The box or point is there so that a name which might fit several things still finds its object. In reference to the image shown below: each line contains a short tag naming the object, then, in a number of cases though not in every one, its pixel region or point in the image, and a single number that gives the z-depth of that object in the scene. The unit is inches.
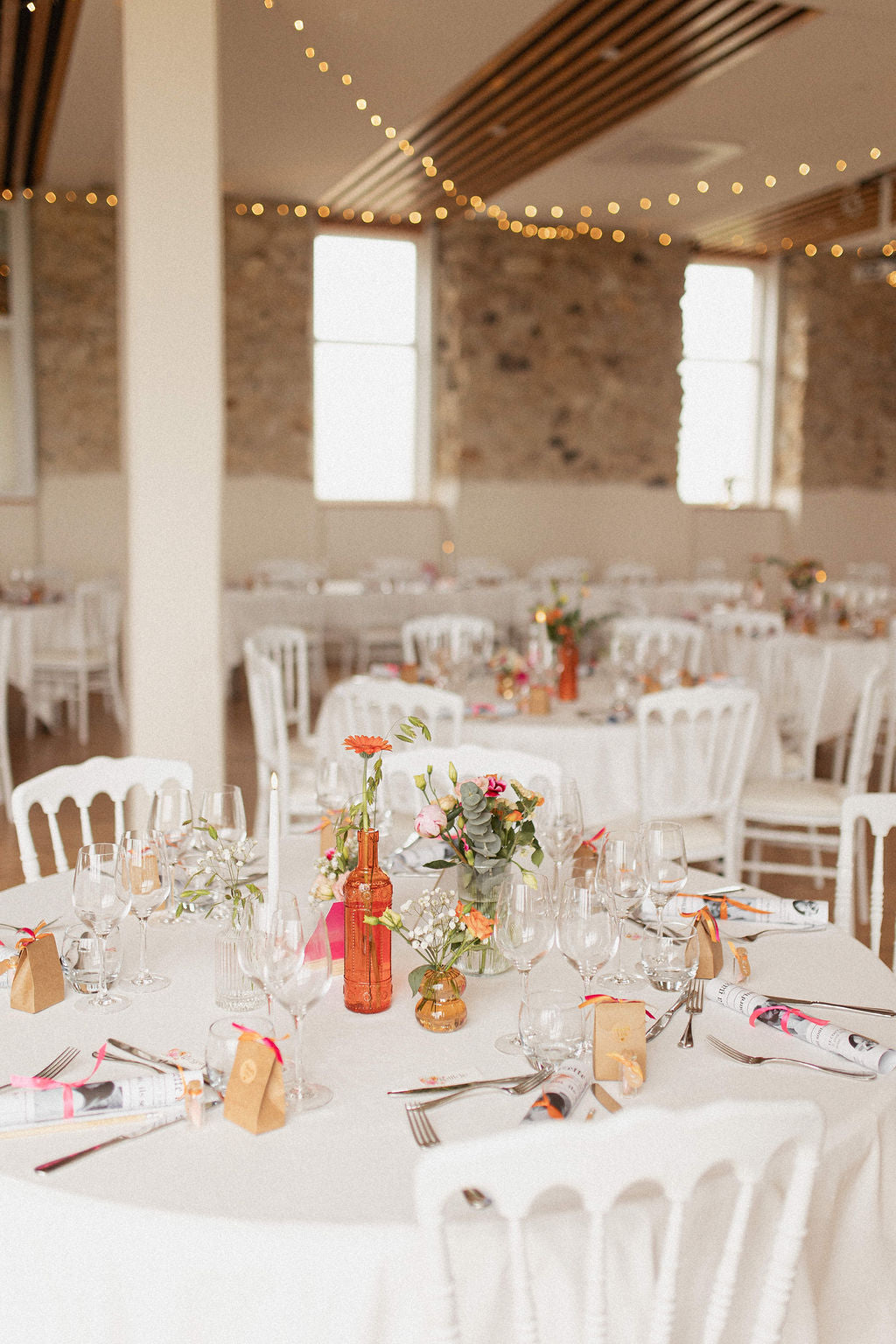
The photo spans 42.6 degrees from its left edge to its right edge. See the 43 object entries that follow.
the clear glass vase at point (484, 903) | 71.9
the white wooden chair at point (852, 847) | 91.7
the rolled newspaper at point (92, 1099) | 53.4
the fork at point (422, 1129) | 52.0
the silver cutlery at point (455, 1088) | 56.6
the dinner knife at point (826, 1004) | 66.0
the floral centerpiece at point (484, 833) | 69.7
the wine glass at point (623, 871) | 71.6
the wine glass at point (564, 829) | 84.3
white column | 147.3
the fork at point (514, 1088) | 55.3
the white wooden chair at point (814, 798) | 156.6
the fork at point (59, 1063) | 58.0
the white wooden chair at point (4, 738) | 209.3
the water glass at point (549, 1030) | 60.3
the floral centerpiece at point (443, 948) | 63.7
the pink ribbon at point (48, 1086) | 53.6
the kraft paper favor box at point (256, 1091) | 52.6
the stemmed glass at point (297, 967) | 55.7
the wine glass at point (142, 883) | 68.6
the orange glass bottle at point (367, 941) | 66.4
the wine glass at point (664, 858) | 72.7
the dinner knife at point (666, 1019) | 63.6
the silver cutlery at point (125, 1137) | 49.8
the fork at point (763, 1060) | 59.3
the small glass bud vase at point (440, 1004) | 63.8
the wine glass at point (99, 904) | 66.8
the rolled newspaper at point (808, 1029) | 58.9
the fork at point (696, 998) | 66.6
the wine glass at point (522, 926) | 62.7
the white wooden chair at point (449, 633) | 220.7
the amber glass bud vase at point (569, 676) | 171.5
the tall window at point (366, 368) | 427.8
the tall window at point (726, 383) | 485.7
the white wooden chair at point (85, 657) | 268.7
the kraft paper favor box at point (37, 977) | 64.9
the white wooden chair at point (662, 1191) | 39.6
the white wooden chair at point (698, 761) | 142.7
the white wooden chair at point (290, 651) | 188.4
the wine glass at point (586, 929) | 63.0
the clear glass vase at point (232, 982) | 64.3
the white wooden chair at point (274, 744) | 157.2
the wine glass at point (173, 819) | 80.4
